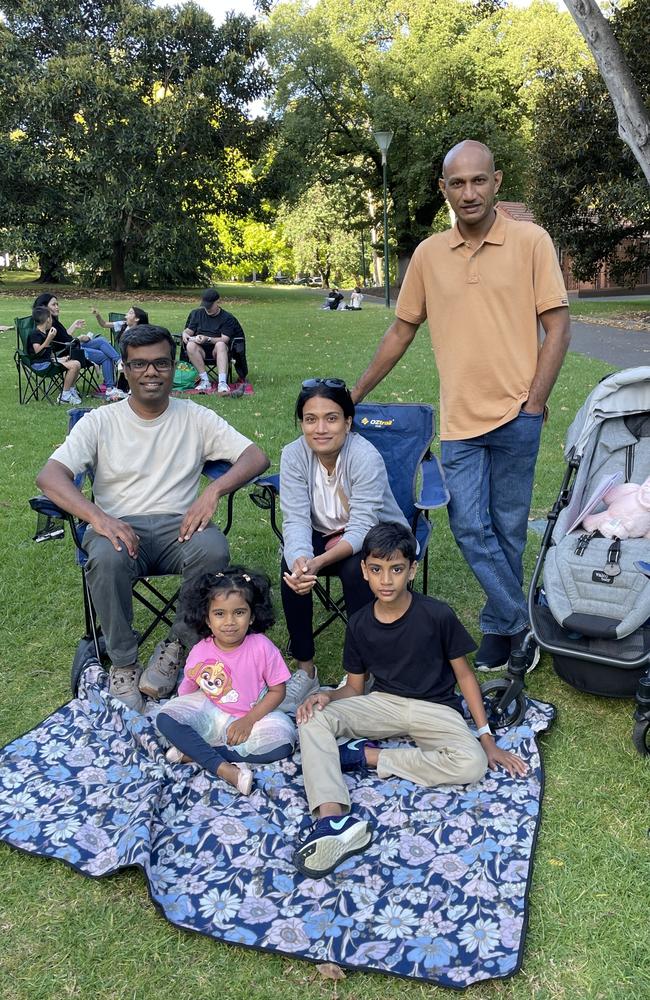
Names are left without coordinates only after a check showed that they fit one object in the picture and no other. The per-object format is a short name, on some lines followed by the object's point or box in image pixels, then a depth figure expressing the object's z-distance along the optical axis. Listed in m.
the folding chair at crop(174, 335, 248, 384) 10.42
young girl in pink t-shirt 3.06
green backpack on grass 10.16
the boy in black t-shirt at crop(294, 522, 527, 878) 2.88
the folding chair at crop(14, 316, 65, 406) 9.57
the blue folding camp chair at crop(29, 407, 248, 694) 3.47
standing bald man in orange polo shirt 3.26
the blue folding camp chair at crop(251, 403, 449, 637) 4.02
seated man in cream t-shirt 3.37
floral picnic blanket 2.25
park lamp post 23.61
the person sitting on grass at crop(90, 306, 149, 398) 9.67
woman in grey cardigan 3.39
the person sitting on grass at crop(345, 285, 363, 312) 27.23
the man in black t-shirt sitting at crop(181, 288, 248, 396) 10.27
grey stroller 3.12
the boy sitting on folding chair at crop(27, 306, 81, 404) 9.42
